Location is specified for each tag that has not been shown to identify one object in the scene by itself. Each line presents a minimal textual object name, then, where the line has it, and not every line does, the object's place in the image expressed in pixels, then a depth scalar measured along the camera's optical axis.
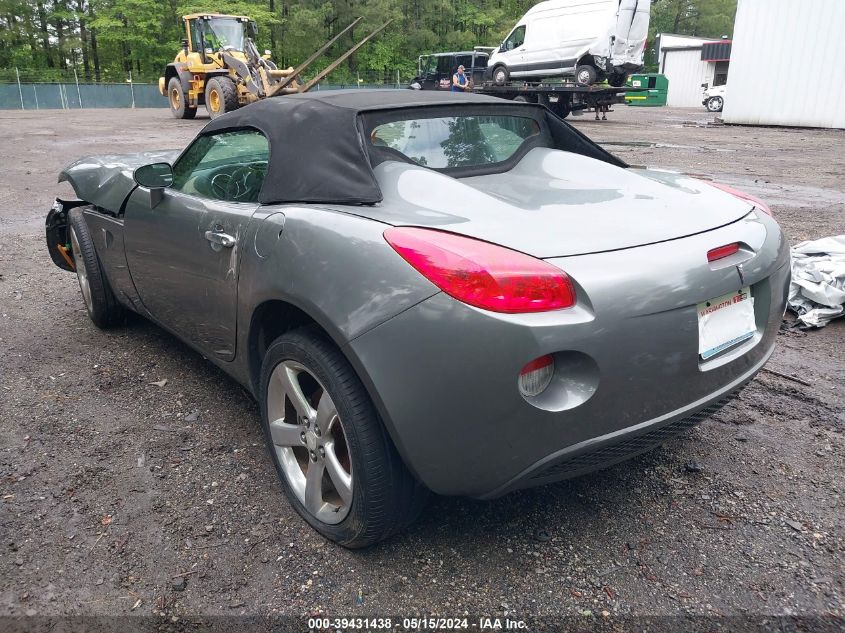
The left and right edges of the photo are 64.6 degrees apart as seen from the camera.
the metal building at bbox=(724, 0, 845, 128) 19.84
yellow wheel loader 18.80
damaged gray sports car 1.75
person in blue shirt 29.16
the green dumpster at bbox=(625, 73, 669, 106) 41.50
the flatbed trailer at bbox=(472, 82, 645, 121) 22.40
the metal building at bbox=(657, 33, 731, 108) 46.78
